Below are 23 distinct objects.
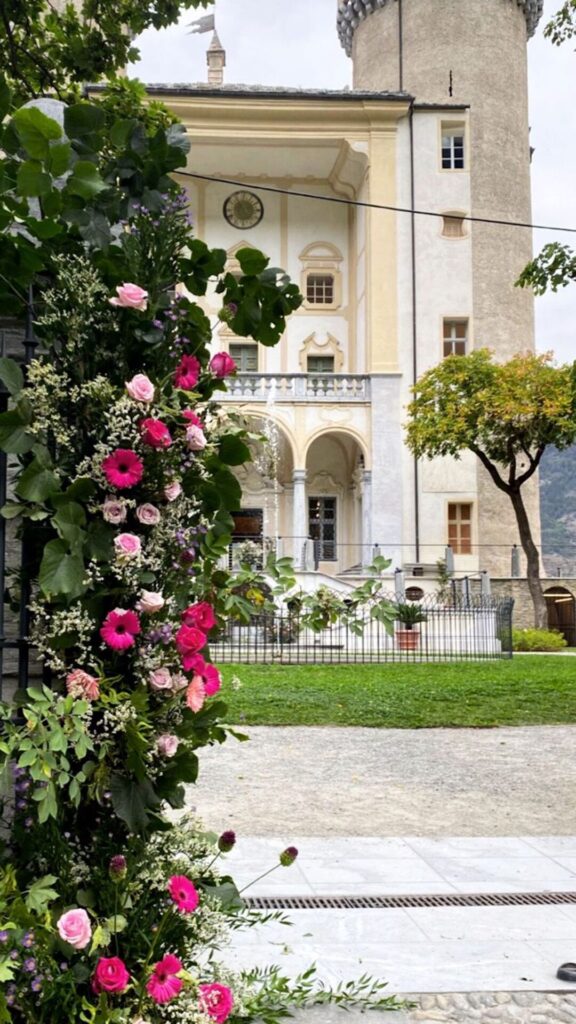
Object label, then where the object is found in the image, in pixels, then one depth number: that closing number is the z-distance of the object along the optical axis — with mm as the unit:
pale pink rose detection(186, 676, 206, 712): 2432
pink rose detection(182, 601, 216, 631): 2523
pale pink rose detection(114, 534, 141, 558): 2350
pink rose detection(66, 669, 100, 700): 2266
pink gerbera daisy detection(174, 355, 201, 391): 2576
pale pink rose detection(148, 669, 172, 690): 2393
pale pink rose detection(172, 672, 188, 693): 2482
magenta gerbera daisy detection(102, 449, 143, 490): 2387
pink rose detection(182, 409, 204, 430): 2537
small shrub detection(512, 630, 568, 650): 24500
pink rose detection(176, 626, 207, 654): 2432
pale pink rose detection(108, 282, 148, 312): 2406
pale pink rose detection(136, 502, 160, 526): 2441
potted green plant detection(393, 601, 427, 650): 21033
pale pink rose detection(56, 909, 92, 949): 2160
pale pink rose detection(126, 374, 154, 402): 2393
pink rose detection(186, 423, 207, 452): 2514
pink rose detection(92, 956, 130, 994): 2189
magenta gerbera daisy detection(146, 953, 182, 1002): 2229
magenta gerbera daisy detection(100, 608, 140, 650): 2332
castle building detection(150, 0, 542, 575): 31359
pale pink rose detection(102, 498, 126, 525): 2393
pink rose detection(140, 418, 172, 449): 2406
